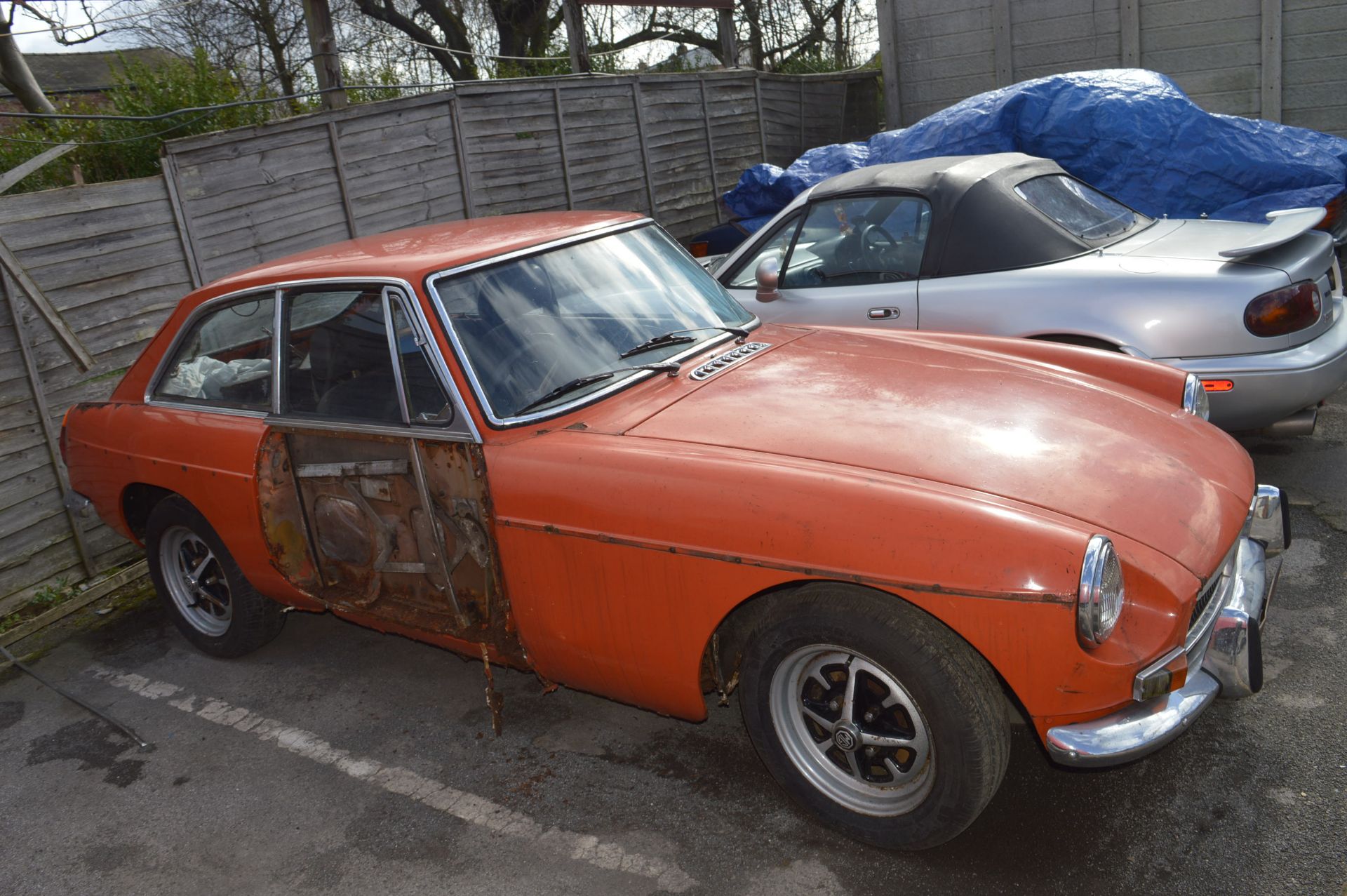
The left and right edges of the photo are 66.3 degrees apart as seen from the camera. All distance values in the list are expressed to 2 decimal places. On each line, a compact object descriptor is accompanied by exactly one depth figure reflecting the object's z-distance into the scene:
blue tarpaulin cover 7.56
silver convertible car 4.59
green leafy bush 6.07
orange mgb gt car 2.58
